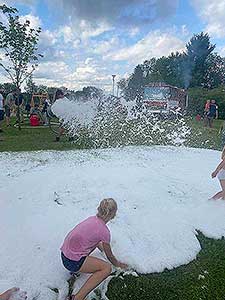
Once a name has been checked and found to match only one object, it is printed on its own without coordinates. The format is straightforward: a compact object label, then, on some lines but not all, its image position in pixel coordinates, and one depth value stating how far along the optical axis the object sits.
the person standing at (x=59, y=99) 6.62
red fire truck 14.39
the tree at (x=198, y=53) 33.37
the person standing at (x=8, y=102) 8.91
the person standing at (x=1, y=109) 7.21
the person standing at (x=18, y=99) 8.07
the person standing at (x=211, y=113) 10.80
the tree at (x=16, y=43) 7.64
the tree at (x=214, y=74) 32.84
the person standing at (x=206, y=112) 11.17
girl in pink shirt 1.88
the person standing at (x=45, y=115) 9.12
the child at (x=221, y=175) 3.16
